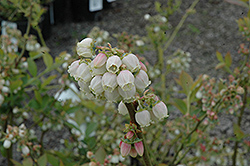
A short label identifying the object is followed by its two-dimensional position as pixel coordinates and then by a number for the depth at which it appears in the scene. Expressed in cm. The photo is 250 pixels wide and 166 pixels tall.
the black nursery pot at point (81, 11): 110
